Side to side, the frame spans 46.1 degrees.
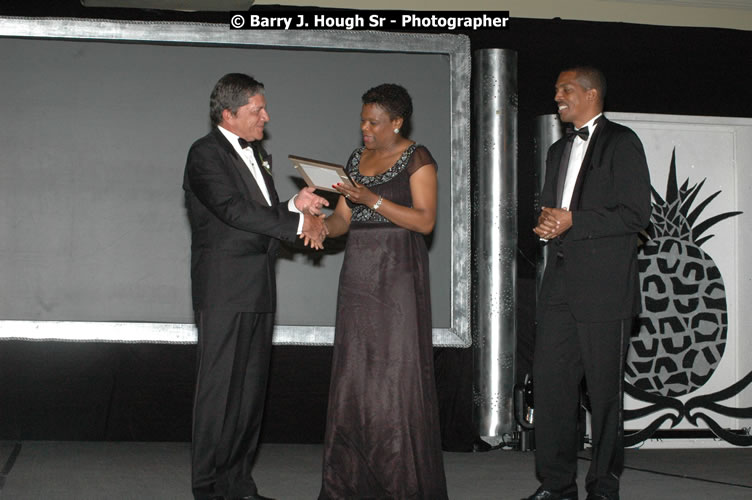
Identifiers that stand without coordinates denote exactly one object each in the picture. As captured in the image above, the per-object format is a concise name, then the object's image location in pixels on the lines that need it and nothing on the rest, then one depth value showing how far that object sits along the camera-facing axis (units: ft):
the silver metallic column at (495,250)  17.56
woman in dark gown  11.32
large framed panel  16.63
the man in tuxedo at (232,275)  11.09
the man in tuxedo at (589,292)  11.59
